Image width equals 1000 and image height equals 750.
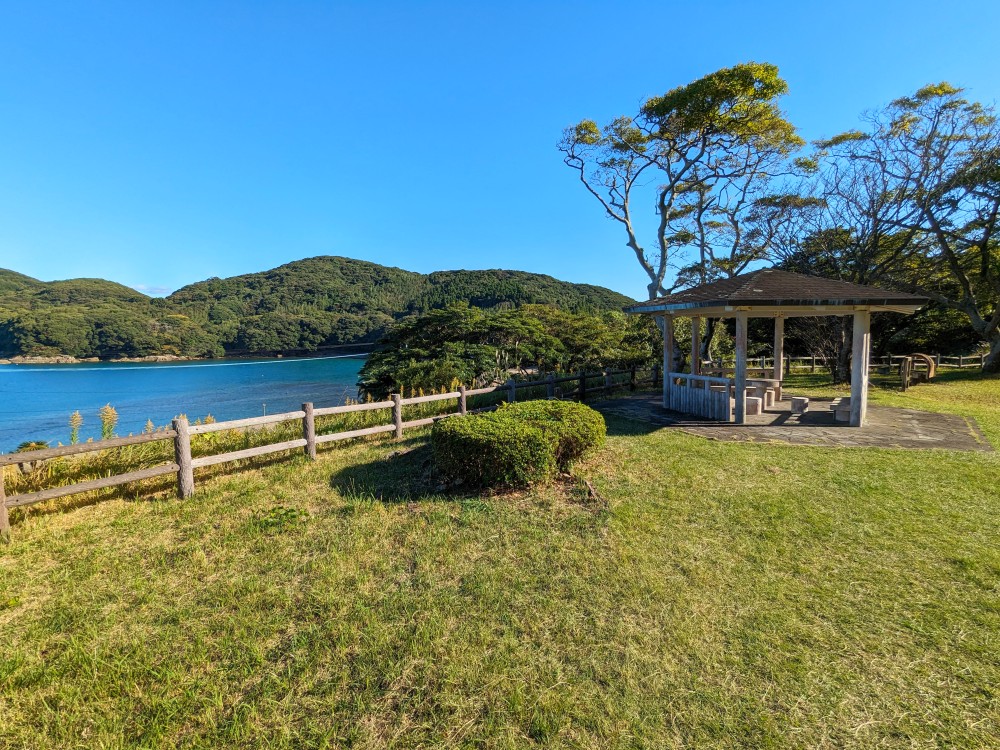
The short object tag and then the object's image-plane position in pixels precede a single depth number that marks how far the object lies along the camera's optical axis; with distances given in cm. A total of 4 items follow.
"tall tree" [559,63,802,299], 1345
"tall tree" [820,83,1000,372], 1527
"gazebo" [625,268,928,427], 778
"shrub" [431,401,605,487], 501
